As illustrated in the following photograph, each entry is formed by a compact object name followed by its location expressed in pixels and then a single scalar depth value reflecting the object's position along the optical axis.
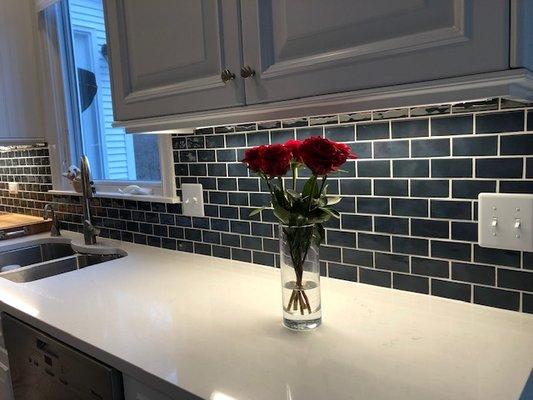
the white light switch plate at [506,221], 0.95
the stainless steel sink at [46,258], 1.71
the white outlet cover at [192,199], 1.63
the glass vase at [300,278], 0.98
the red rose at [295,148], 0.94
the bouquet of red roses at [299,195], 0.90
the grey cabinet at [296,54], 0.69
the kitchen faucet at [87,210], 1.95
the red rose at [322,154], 0.89
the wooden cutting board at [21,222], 2.24
